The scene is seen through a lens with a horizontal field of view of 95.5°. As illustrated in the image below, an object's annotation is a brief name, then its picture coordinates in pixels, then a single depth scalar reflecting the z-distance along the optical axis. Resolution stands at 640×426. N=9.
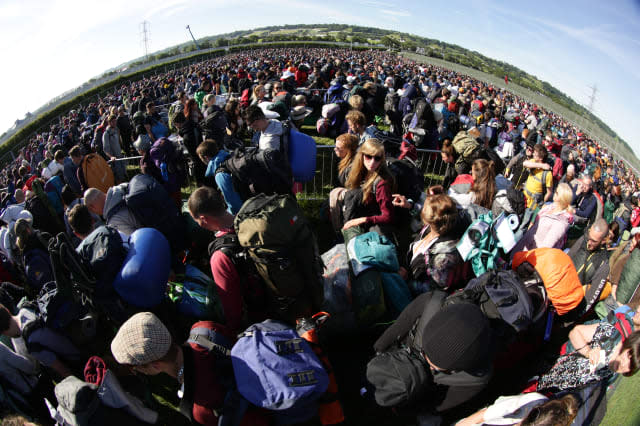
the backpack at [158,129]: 8.16
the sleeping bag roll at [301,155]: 5.21
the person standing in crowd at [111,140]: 8.64
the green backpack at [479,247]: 3.06
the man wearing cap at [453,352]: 1.88
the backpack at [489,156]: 5.37
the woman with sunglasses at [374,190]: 3.90
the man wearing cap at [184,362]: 1.87
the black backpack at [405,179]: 4.57
